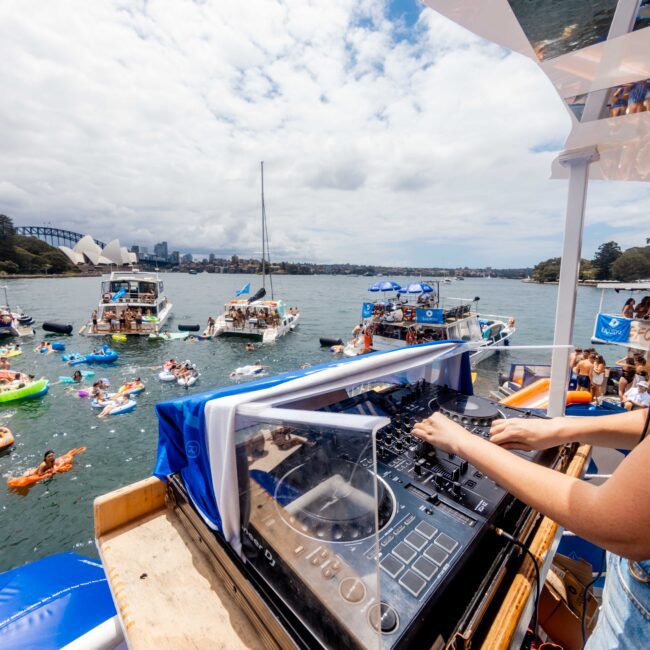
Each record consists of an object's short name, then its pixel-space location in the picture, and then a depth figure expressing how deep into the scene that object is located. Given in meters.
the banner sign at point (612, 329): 11.39
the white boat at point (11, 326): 27.91
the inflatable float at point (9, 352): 22.80
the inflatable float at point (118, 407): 14.23
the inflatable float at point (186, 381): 17.88
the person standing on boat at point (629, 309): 11.93
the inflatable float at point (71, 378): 17.76
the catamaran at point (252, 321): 28.97
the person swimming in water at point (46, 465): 9.80
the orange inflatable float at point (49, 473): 9.37
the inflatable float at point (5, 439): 11.27
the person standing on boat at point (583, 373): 11.42
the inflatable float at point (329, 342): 27.83
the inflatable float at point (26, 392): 14.85
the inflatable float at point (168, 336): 28.33
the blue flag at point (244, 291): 31.28
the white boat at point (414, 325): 19.97
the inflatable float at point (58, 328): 30.27
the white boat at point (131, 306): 29.08
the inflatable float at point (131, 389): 16.05
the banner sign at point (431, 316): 19.81
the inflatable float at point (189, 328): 33.34
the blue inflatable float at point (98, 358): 21.17
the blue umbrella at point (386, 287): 21.68
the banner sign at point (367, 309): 23.36
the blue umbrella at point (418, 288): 20.36
